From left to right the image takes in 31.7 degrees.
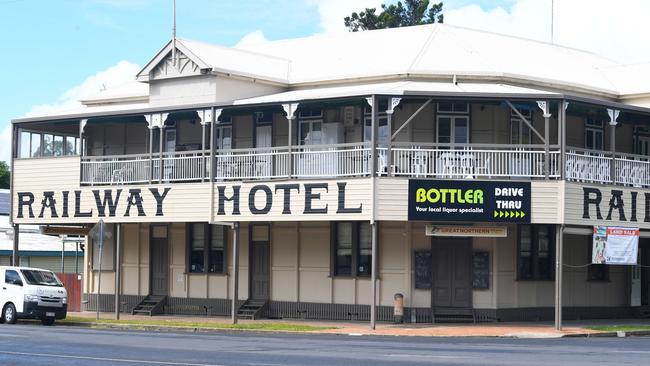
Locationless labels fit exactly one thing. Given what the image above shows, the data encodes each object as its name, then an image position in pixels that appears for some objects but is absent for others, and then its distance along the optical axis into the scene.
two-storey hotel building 30.83
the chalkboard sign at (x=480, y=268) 32.75
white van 32.06
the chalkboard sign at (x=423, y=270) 32.91
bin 32.16
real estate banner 31.62
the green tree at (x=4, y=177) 90.50
